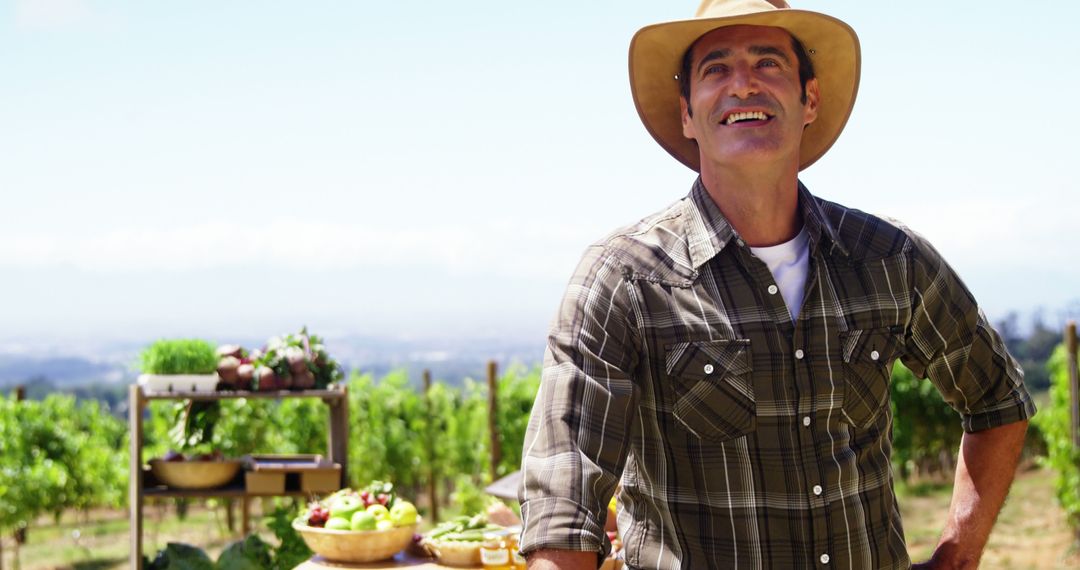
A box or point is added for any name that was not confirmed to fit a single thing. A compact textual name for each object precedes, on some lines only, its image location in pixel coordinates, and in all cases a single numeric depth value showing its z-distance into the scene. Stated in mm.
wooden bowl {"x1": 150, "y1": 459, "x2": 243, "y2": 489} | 4965
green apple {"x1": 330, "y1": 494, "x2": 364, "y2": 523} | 3891
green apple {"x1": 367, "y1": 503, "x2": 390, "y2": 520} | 3865
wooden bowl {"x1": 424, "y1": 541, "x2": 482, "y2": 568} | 3713
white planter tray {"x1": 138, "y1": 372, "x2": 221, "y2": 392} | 4809
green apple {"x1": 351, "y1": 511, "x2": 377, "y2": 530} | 3799
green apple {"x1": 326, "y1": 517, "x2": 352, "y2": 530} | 3838
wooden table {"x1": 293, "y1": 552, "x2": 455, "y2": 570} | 3740
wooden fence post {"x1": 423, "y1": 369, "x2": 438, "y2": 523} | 10695
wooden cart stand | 4836
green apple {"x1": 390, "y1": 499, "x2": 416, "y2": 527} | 3883
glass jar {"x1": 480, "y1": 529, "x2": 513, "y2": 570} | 3600
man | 1598
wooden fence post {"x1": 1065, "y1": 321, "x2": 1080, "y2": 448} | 8482
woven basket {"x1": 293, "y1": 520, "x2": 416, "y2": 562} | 3758
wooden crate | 4918
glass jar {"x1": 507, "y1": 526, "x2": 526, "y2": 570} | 3613
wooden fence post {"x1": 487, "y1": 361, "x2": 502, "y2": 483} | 9445
